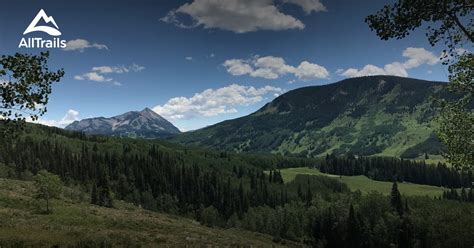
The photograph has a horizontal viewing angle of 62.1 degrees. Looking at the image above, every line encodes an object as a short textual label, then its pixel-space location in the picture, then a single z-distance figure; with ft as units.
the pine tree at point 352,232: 460.96
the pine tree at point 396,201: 551.92
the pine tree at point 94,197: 465.06
